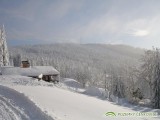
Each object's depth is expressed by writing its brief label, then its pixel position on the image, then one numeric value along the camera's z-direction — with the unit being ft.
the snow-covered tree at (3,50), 117.42
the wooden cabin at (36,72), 89.95
